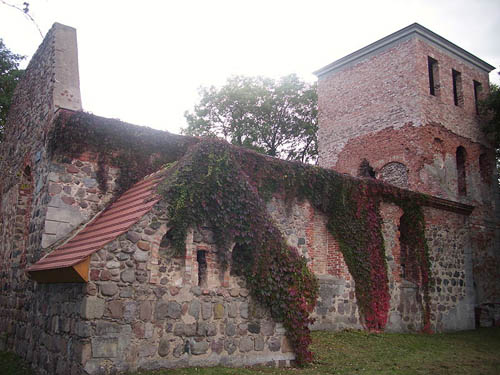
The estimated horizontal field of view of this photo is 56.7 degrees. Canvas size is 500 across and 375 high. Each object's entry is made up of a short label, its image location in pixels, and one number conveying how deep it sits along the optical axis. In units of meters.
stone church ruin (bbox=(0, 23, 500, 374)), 7.05
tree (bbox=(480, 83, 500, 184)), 21.59
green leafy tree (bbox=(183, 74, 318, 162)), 30.91
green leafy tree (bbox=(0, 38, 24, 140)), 20.69
